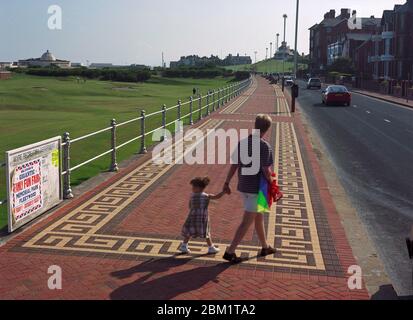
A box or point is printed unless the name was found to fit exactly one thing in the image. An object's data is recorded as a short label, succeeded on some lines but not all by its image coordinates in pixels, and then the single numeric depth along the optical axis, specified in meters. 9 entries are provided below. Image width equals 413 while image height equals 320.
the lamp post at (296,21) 44.25
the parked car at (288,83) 74.84
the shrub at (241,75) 114.05
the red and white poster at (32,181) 7.05
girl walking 6.41
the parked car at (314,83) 63.06
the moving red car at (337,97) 34.66
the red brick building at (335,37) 106.23
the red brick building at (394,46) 65.81
